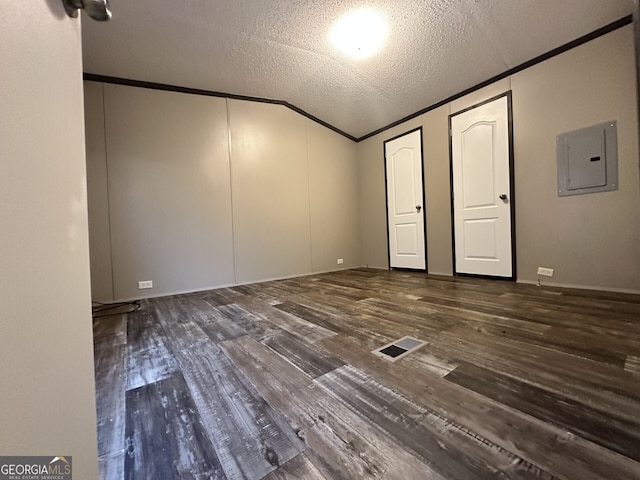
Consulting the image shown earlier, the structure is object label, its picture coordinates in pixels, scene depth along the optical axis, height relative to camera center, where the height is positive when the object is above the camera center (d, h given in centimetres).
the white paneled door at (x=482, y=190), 304 +49
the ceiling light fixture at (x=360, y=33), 236 +192
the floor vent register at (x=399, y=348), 135 -62
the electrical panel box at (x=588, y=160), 236 +62
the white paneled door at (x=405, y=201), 394 +49
